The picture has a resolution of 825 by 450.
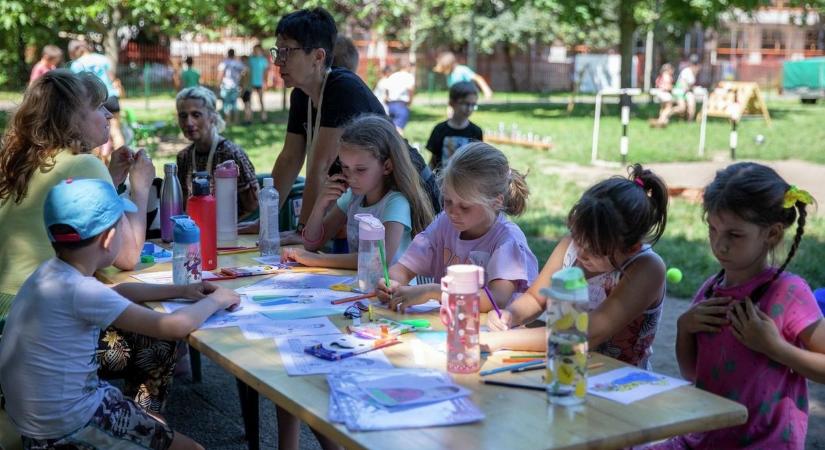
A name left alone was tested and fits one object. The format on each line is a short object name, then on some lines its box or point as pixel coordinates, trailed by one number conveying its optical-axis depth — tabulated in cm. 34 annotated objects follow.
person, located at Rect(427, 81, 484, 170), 769
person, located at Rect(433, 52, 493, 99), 1367
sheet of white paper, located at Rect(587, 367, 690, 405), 225
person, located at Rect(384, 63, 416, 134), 1451
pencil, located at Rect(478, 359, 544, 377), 240
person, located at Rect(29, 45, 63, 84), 1288
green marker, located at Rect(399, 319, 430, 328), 284
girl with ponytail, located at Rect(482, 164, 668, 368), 265
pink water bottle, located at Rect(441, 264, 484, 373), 235
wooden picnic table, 198
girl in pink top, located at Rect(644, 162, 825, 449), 254
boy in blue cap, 262
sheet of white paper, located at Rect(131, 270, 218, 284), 347
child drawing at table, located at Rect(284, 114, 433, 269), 370
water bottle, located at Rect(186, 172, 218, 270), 367
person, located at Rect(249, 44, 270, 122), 2136
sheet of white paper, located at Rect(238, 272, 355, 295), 341
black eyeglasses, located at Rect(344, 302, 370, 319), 294
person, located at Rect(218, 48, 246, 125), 2000
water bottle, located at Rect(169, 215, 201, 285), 324
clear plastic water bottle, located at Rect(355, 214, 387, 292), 325
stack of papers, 207
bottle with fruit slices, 214
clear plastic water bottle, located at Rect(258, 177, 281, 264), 392
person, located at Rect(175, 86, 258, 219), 517
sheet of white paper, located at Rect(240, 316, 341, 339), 277
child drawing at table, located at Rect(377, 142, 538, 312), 311
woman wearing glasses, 443
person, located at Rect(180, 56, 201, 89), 2000
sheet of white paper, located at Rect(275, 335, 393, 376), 243
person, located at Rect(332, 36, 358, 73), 600
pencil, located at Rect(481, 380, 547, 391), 229
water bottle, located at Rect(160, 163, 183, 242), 422
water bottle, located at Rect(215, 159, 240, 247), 416
